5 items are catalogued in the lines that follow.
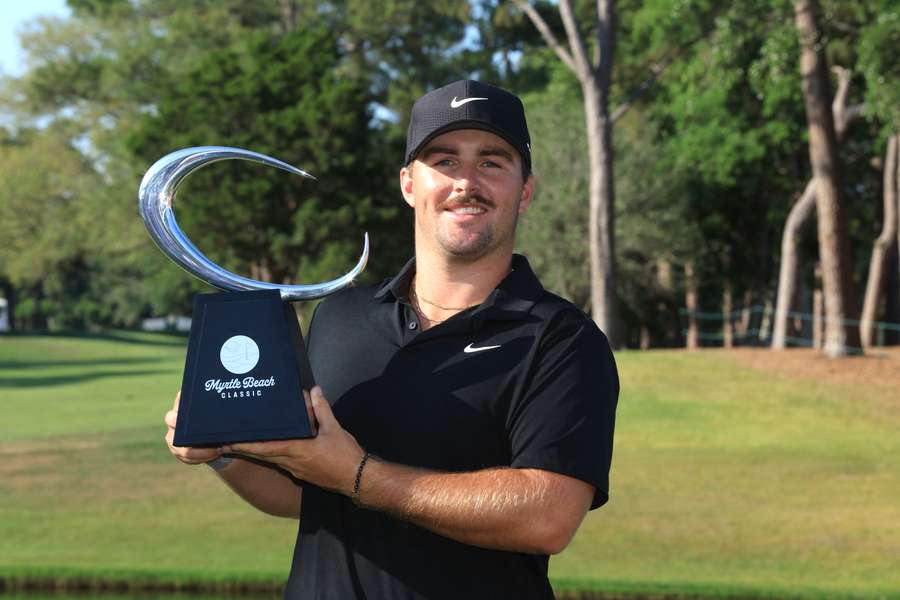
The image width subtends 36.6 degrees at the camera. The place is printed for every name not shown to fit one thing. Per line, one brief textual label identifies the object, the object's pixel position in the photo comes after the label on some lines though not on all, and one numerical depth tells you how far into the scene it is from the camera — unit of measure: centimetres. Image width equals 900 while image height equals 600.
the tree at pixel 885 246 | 3494
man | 293
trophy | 287
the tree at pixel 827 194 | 2681
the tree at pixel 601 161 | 2977
